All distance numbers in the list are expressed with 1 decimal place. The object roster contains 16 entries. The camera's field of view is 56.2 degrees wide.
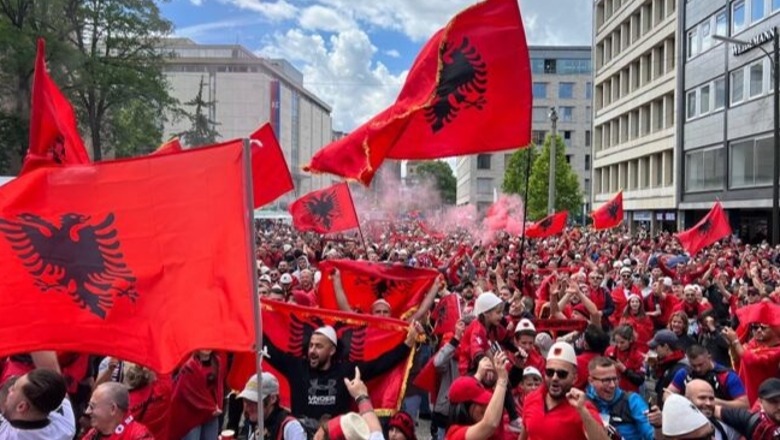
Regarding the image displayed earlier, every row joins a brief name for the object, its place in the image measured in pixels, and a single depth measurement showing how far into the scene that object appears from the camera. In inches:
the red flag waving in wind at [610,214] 920.9
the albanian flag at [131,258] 157.9
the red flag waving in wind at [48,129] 224.8
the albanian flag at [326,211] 576.7
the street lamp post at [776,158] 798.8
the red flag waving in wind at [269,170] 402.3
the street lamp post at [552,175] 1248.2
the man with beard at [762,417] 176.0
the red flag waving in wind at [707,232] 645.3
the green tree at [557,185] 2156.7
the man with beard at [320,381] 213.3
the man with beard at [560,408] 159.8
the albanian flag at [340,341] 230.4
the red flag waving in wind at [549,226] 820.6
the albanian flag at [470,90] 281.9
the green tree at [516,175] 2453.2
